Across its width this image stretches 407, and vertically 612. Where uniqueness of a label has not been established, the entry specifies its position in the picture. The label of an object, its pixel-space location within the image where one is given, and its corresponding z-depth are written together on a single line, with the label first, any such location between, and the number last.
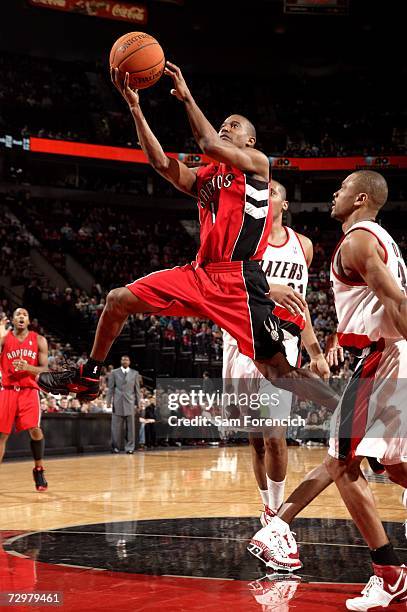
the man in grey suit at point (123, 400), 13.65
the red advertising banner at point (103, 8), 23.94
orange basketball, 4.32
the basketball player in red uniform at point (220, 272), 4.14
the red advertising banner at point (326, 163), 27.53
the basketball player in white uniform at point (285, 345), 5.02
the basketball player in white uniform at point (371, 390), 3.46
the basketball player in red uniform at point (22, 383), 7.96
